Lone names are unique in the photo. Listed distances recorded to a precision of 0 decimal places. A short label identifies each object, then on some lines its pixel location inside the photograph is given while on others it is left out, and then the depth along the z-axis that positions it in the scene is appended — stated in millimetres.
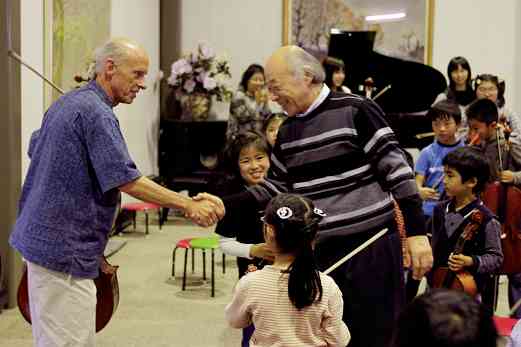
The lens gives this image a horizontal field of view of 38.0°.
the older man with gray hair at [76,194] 2430
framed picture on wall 9047
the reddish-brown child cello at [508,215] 3969
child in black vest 3250
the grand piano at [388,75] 8273
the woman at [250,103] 7918
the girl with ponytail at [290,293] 2201
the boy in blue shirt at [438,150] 4402
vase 8758
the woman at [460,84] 6203
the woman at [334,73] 7199
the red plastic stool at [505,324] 2687
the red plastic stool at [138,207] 7180
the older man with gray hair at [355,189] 2477
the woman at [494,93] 5119
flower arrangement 8615
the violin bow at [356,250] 2463
